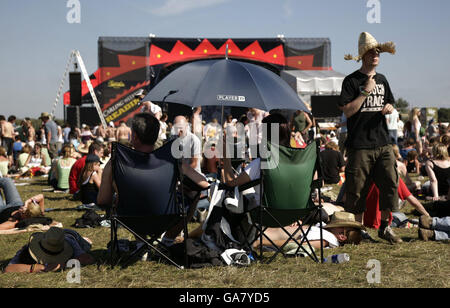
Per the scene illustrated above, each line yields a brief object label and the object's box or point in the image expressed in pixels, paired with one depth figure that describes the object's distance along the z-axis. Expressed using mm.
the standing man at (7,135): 15680
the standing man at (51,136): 16297
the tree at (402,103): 71181
